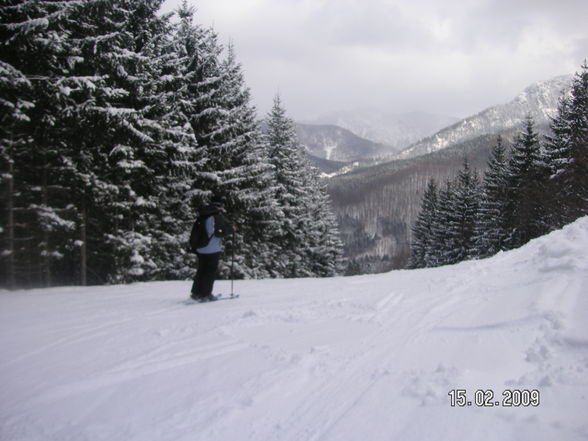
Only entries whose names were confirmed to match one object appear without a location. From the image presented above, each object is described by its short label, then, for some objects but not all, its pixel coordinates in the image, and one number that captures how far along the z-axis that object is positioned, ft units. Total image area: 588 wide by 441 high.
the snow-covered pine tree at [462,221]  122.01
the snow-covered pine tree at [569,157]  69.82
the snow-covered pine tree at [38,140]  31.53
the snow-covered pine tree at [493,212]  94.89
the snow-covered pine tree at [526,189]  81.20
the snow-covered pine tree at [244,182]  59.57
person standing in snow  24.57
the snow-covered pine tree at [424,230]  156.97
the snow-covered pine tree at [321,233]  99.69
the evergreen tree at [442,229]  130.41
